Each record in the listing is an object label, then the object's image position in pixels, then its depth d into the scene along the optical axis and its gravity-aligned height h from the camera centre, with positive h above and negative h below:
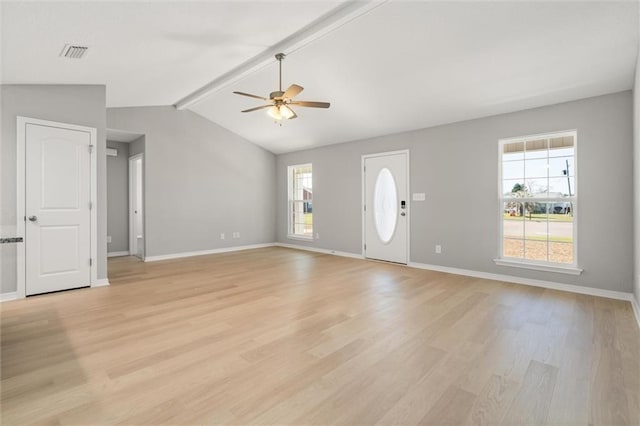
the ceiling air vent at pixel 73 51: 3.00 +1.62
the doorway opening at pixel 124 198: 6.54 +0.30
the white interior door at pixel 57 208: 3.79 +0.05
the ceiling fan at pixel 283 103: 3.31 +1.25
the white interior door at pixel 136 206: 6.52 +0.13
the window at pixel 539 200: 4.10 +0.16
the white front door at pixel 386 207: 5.75 +0.09
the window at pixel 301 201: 7.70 +0.27
